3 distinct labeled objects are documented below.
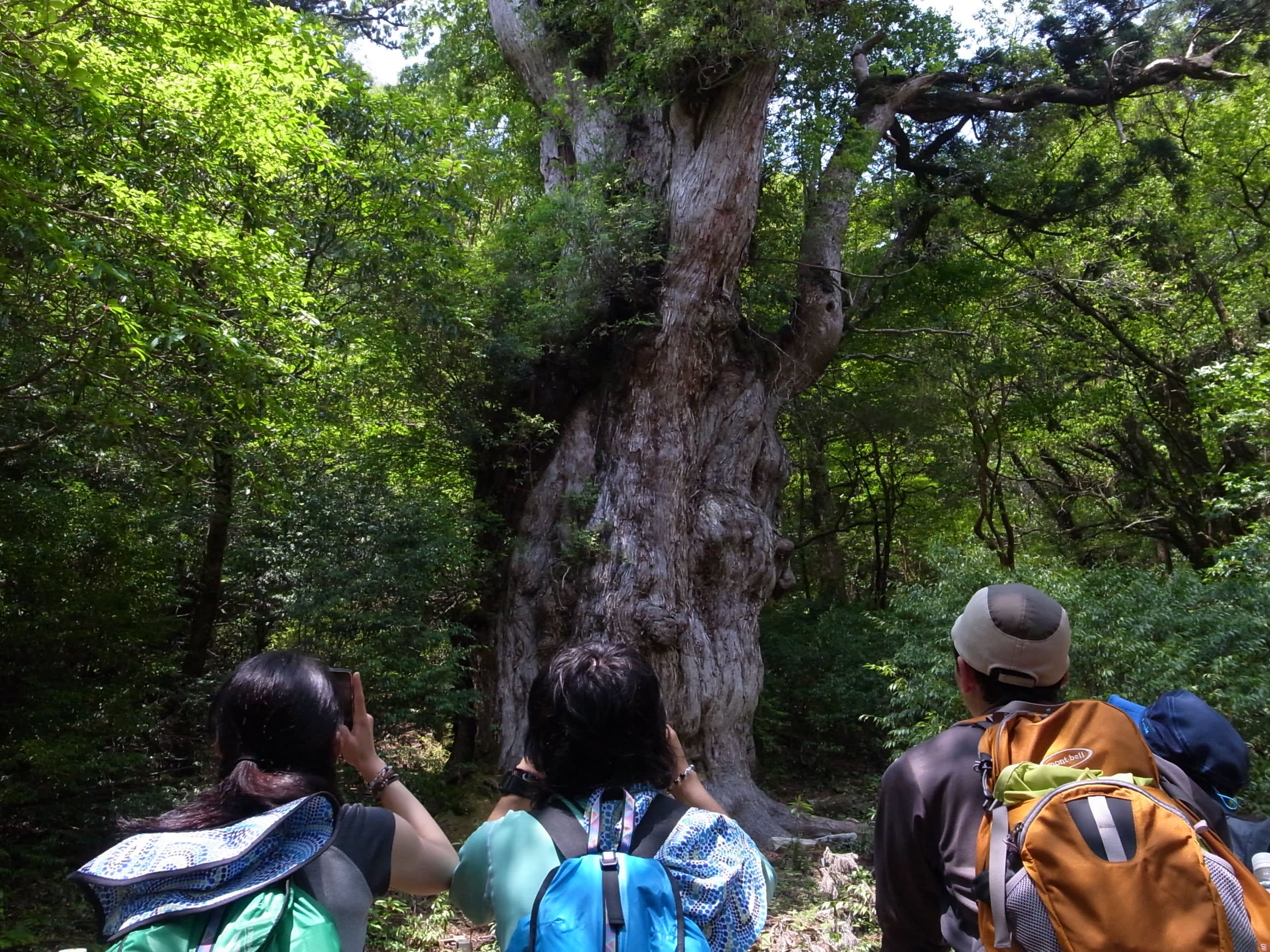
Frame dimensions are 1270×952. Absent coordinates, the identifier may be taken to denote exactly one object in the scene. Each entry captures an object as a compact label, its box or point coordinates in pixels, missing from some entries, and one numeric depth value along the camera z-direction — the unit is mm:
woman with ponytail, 1583
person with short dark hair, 1618
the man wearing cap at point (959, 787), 1712
